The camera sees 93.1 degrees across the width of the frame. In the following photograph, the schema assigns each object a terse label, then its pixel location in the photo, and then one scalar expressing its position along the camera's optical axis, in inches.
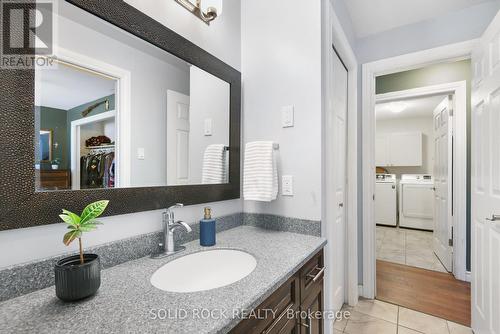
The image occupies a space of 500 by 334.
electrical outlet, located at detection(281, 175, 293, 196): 54.8
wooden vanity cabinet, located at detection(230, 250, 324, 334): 28.4
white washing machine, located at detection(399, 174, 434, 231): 178.5
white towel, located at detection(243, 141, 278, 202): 52.0
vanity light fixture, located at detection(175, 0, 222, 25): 47.3
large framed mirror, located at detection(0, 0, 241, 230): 27.1
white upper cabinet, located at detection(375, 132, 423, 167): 207.8
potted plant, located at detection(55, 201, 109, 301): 23.7
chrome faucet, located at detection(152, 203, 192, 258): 39.6
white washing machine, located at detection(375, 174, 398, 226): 190.7
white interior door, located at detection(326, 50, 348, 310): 71.9
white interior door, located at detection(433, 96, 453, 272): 105.5
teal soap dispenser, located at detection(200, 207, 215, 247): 43.7
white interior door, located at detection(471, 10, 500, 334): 53.1
